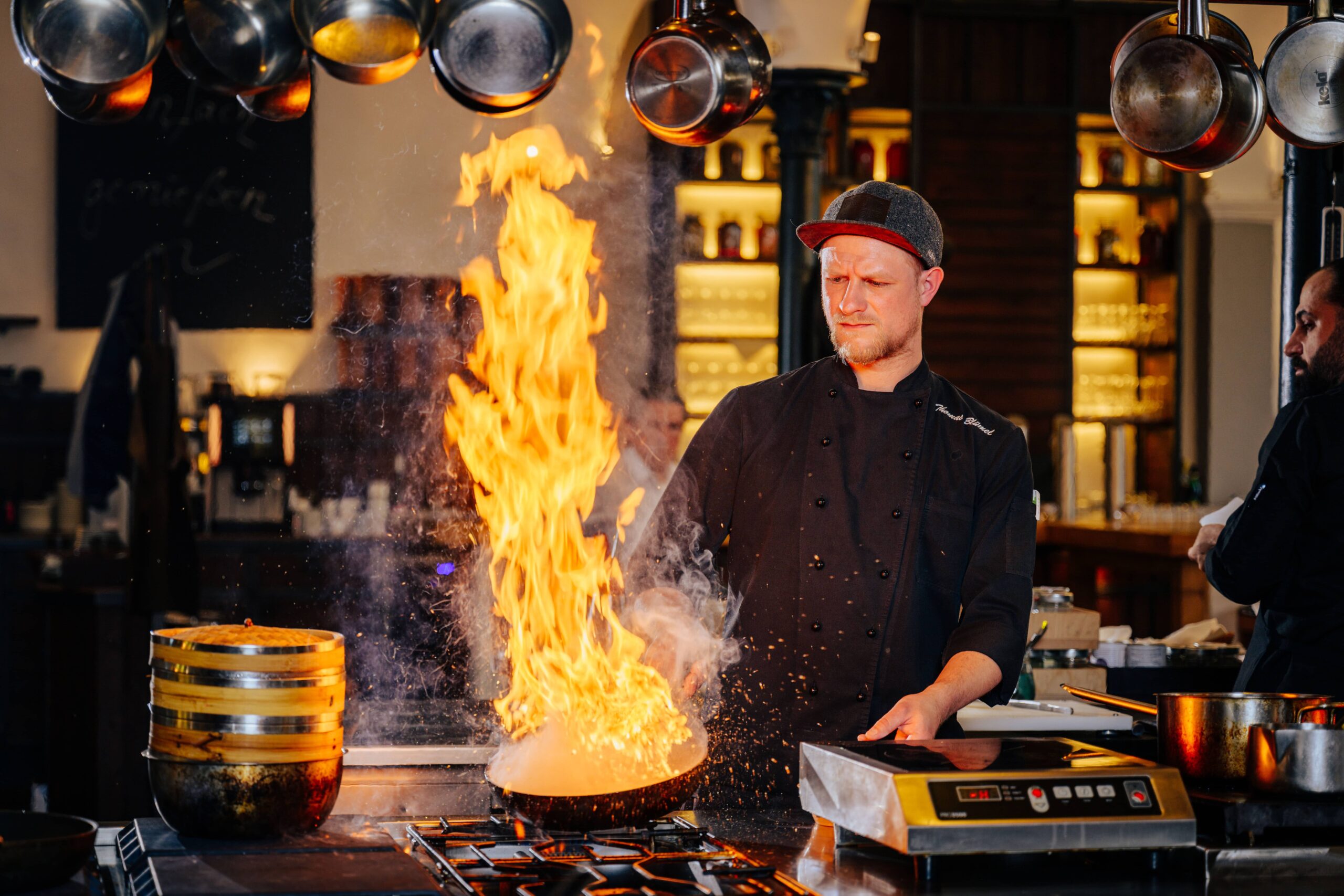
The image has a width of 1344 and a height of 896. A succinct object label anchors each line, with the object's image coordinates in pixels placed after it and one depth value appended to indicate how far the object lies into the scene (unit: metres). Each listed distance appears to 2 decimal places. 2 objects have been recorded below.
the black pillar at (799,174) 6.75
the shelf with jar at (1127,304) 8.37
